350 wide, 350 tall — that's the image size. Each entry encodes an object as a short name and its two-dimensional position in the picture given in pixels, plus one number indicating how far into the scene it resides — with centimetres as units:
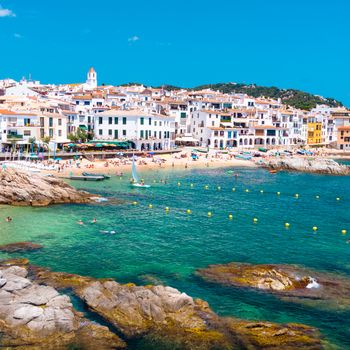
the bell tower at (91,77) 16162
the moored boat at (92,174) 6907
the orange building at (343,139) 13838
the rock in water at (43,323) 2017
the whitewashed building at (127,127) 9725
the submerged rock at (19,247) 3306
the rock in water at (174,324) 2047
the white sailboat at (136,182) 6450
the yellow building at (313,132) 14212
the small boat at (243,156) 10478
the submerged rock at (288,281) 2577
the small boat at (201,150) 10642
